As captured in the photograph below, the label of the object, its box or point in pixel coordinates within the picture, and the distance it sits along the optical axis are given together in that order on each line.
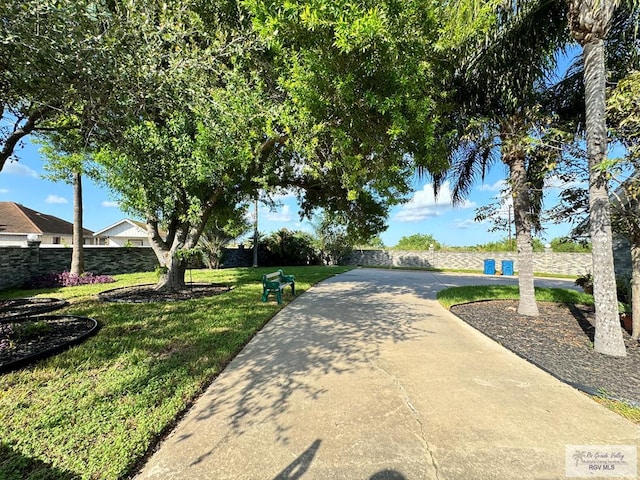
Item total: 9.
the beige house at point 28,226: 20.22
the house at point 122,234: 32.19
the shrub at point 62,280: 10.18
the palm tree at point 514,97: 5.46
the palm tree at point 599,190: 4.16
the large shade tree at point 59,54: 2.67
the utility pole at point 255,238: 19.98
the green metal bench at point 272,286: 7.44
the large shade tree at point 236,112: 3.88
